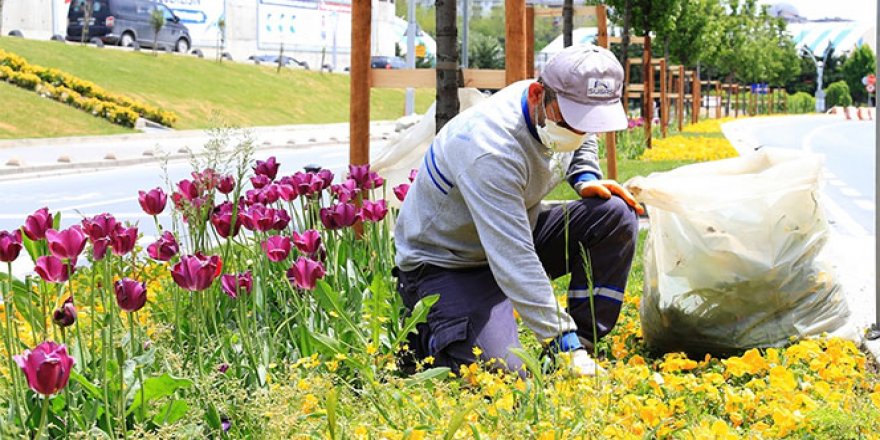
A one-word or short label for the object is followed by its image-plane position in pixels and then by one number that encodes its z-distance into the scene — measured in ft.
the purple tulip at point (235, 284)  11.16
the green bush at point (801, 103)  250.98
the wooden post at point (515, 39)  21.29
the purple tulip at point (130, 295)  8.75
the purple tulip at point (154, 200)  11.93
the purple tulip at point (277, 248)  11.14
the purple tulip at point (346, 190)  14.62
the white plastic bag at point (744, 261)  15.16
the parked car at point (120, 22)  136.56
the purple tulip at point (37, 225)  10.44
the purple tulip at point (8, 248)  9.42
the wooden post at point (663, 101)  76.14
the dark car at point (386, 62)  168.50
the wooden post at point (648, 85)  60.44
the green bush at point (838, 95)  260.83
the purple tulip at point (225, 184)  13.51
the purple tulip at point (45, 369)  7.07
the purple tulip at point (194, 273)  9.25
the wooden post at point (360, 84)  22.07
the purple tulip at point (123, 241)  9.91
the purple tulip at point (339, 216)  12.95
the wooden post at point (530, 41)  28.50
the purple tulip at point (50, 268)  9.00
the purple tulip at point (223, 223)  12.11
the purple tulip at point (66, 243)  8.87
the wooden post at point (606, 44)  37.45
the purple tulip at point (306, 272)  10.70
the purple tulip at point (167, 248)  10.87
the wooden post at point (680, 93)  99.48
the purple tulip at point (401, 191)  16.42
